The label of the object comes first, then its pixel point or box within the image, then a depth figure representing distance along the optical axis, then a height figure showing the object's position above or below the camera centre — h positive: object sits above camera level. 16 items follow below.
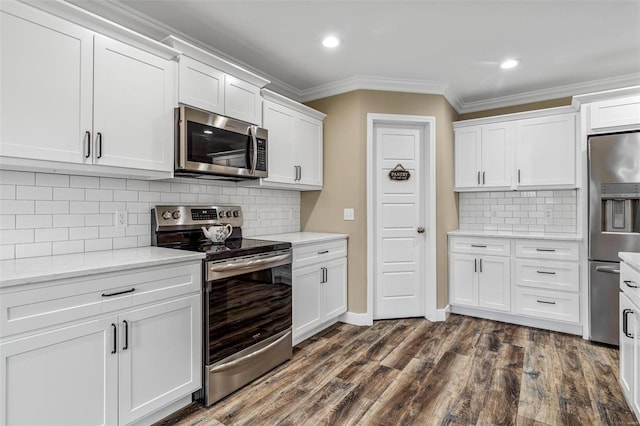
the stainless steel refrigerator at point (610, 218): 2.91 -0.02
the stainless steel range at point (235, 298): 2.10 -0.57
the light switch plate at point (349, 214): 3.61 +0.01
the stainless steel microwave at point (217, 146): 2.26 +0.50
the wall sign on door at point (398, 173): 3.72 +0.46
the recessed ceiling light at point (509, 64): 3.16 +1.43
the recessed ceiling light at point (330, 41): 2.75 +1.43
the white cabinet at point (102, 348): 1.40 -0.64
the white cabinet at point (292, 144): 3.10 +0.70
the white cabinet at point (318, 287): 2.94 -0.68
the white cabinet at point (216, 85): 2.32 +0.96
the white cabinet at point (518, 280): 3.32 -0.68
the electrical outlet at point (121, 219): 2.30 -0.03
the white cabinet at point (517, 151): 3.55 +0.71
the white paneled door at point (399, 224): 3.71 -0.10
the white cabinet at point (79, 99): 1.60 +0.62
